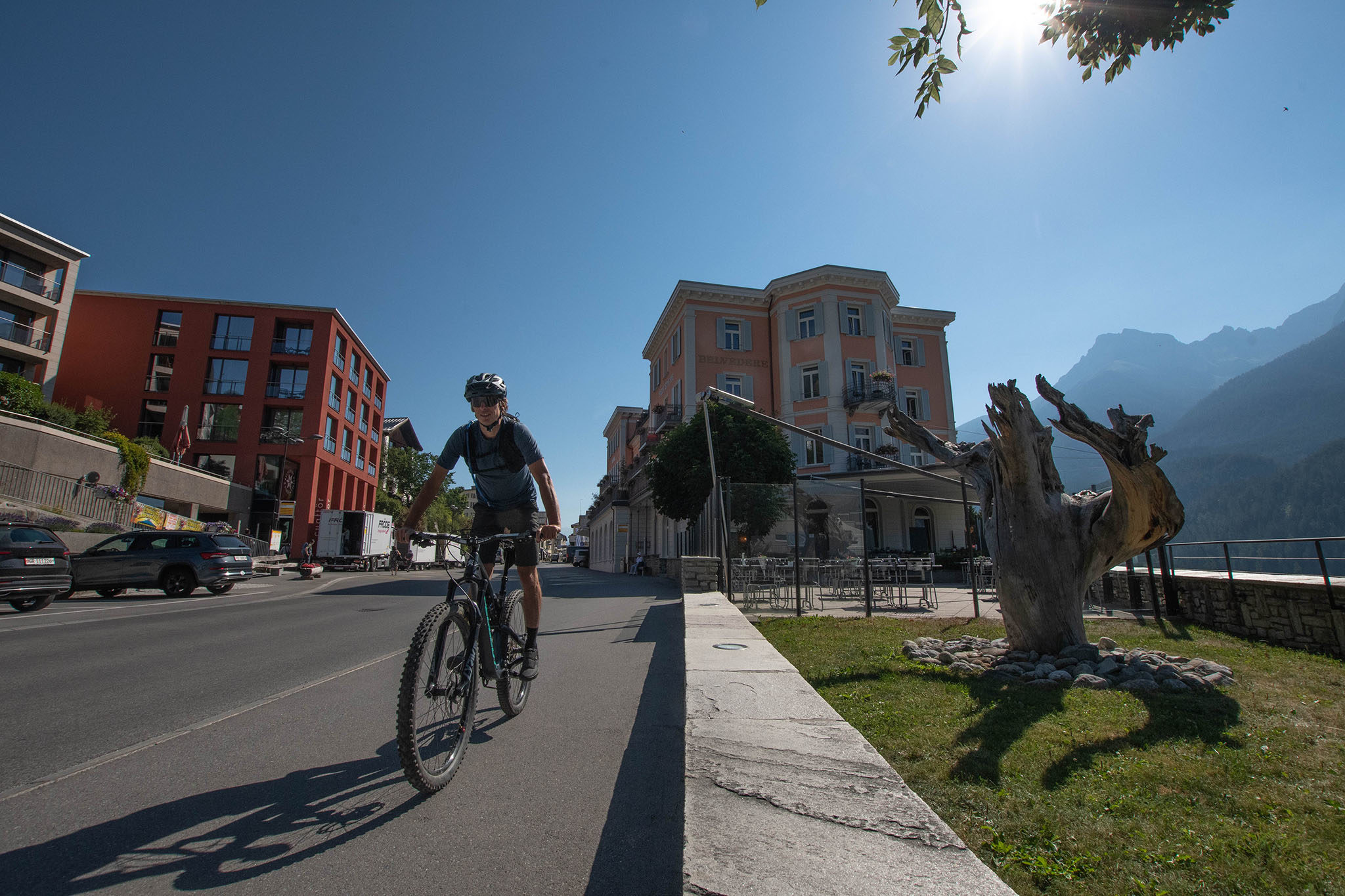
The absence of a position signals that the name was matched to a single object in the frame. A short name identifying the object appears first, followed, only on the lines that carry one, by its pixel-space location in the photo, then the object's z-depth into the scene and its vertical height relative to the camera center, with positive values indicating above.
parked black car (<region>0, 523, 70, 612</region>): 9.88 -0.05
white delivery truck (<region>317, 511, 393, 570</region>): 32.94 +1.28
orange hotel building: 29.55 +10.10
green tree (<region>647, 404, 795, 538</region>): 23.50 +4.01
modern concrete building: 31.59 +13.83
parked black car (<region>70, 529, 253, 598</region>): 13.27 -0.01
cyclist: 3.88 +0.59
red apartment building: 37.38 +11.00
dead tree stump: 5.13 +0.36
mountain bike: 2.63 -0.53
